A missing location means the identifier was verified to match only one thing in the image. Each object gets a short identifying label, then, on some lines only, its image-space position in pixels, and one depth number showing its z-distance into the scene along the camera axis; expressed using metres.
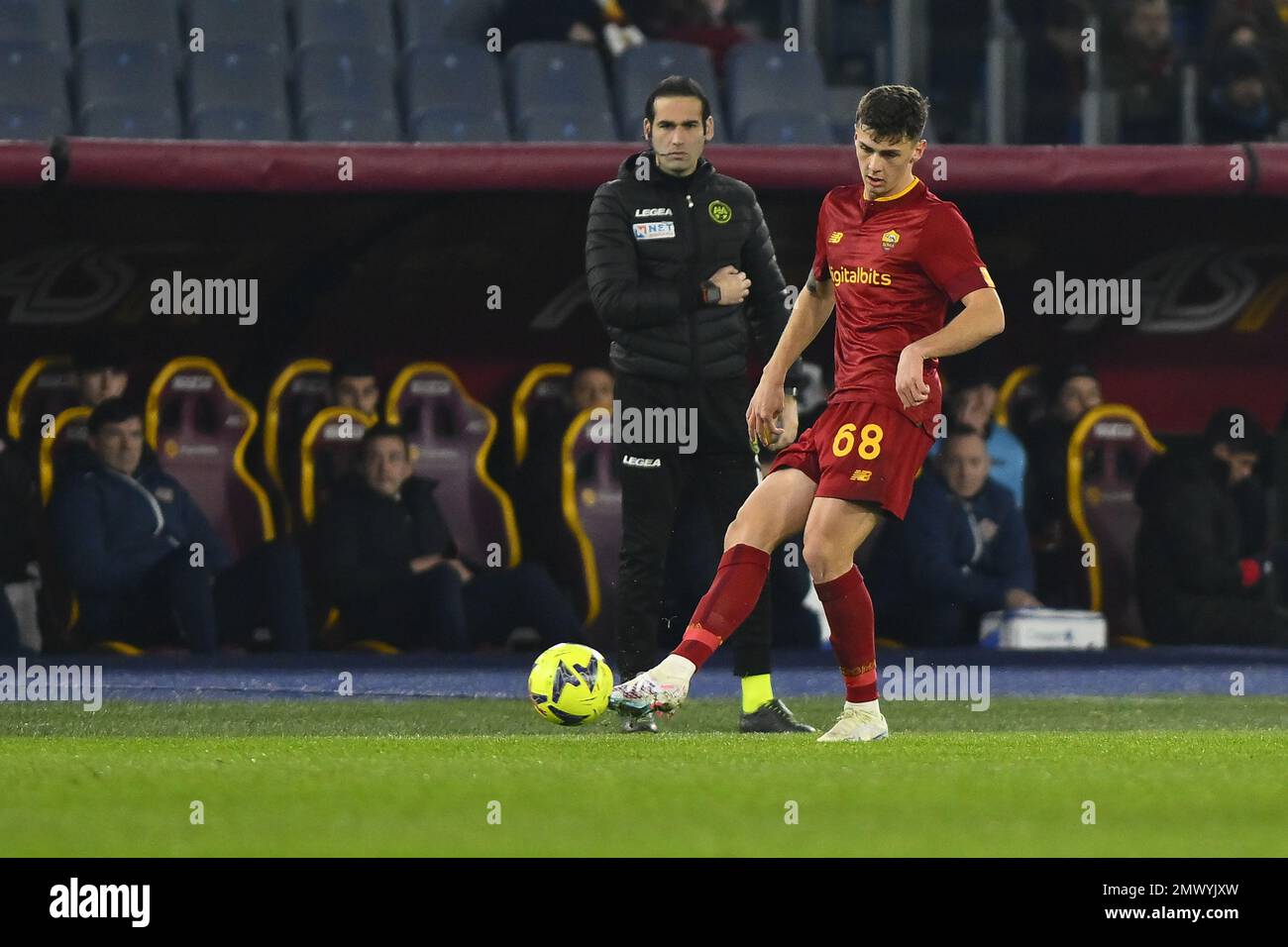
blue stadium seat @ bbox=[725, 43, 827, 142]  12.89
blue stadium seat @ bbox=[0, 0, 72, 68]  12.26
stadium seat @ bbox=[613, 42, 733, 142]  12.73
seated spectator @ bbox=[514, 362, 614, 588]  11.23
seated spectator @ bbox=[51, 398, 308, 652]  10.39
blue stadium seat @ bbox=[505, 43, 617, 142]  12.55
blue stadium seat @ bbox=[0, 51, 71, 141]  11.80
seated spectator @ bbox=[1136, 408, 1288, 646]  11.29
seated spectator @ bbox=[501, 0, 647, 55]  12.97
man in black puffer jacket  7.20
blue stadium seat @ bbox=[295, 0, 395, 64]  13.02
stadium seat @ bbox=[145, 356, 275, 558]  11.24
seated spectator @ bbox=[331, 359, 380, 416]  11.22
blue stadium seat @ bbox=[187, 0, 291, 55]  12.72
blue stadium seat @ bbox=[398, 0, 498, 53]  13.20
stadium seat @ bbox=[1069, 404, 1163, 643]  11.77
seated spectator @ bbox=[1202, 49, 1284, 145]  12.30
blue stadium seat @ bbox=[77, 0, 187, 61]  12.61
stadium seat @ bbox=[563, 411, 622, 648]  11.20
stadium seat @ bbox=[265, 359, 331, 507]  11.36
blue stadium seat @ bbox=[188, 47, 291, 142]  12.23
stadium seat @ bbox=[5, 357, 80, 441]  11.07
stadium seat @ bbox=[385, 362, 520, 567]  11.54
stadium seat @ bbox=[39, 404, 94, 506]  10.92
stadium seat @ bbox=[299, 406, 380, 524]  11.21
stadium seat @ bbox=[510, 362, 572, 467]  11.57
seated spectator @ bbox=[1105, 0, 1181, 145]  12.48
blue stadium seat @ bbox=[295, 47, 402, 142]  12.32
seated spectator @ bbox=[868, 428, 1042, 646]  10.97
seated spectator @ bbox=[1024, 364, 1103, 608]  11.70
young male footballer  6.18
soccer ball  6.67
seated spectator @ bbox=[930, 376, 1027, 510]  11.45
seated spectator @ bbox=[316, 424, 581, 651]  10.84
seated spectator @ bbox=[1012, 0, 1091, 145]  12.66
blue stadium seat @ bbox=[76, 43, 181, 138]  12.02
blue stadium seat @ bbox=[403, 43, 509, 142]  12.55
